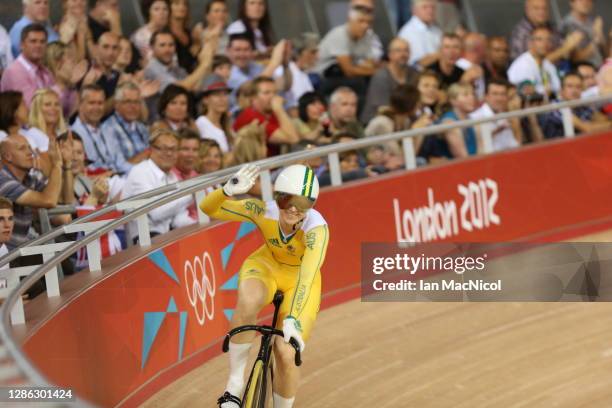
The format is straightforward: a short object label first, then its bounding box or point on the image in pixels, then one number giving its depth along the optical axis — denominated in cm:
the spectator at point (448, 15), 2786
